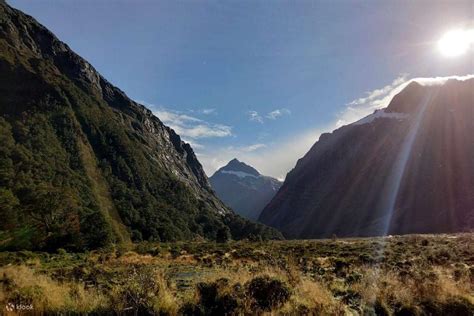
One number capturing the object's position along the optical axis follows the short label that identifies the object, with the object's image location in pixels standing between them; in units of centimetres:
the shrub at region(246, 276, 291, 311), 831
